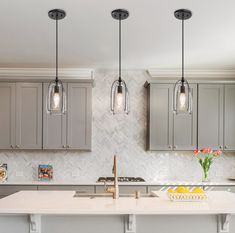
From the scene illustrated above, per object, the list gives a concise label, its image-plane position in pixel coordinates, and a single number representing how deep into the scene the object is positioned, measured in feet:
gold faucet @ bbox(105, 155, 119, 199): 10.61
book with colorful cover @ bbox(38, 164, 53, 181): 17.34
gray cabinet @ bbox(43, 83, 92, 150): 16.93
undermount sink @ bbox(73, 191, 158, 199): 11.12
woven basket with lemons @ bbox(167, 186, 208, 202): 10.13
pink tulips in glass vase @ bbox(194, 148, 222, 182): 16.67
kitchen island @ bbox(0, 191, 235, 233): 9.30
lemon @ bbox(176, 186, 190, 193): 10.32
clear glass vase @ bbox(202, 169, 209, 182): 16.98
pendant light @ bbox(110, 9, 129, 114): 10.02
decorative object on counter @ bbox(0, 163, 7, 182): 17.11
